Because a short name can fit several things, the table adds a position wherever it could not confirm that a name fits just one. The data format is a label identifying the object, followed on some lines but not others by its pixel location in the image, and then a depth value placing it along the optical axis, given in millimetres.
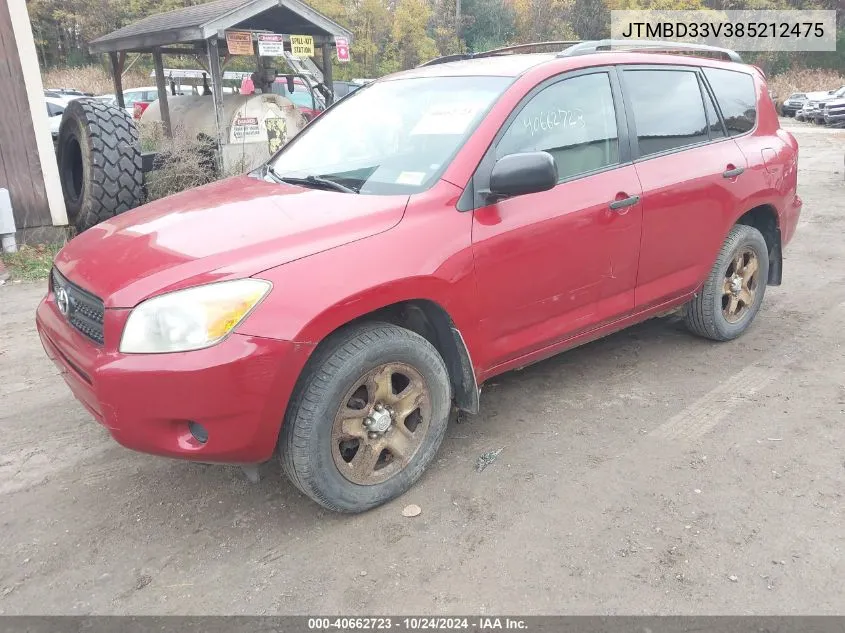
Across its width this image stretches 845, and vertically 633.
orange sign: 9352
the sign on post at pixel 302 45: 10320
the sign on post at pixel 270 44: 9703
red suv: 2451
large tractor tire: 7141
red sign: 10820
